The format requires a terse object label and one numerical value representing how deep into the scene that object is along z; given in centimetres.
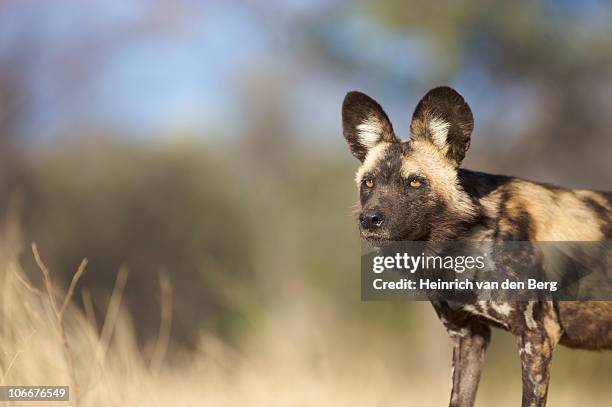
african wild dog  764
